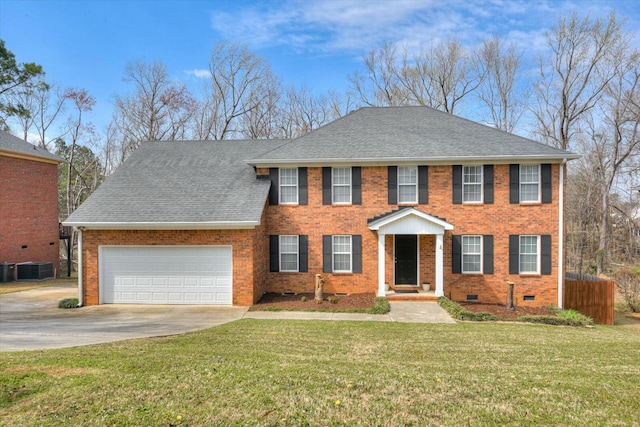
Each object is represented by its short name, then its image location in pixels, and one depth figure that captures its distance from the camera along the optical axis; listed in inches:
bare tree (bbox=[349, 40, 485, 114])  1244.5
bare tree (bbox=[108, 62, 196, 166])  1290.6
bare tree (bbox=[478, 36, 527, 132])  1235.2
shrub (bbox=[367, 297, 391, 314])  457.4
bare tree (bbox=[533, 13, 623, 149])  1053.2
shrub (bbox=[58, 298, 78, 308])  504.7
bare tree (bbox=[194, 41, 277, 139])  1301.7
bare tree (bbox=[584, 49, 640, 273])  1072.8
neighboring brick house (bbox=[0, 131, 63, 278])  780.0
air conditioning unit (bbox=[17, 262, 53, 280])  770.8
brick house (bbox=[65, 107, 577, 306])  513.3
